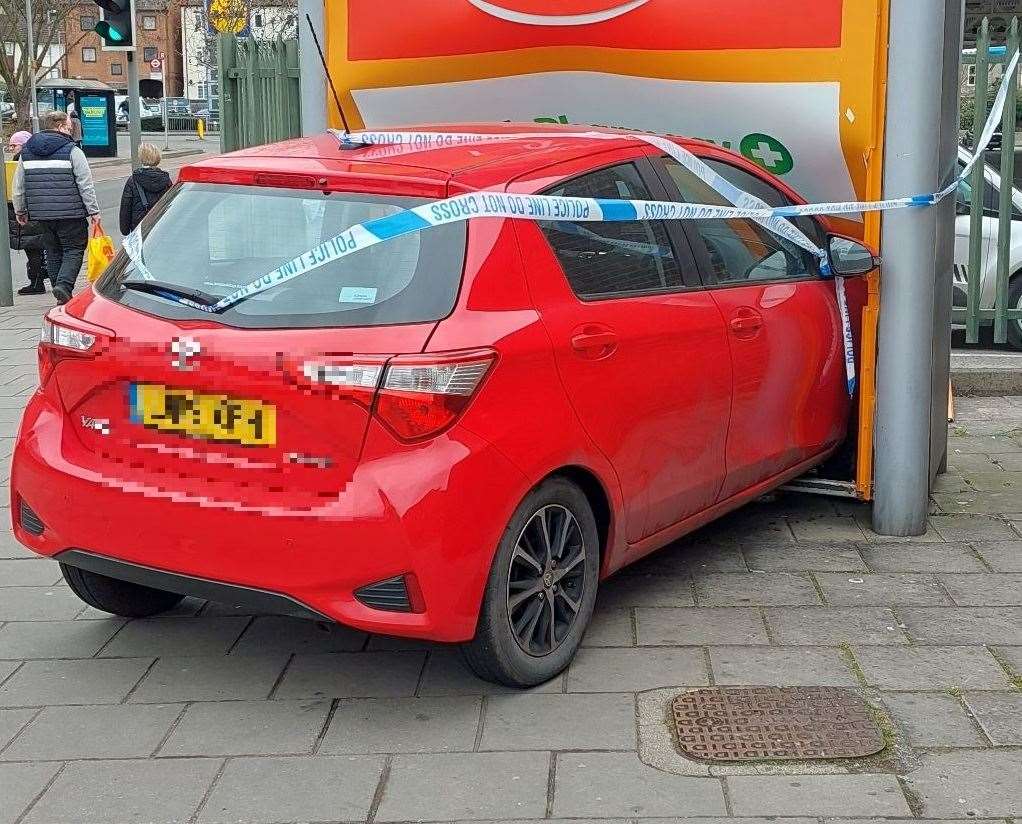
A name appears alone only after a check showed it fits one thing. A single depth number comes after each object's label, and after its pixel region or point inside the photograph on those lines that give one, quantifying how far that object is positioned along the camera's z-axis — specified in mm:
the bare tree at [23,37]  47406
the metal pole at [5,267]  13000
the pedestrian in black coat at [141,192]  12078
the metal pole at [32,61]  43688
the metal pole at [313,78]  6602
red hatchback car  3775
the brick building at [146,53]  96250
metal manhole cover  3787
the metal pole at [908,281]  5480
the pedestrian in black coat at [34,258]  14312
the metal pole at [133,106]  12443
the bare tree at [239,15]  45188
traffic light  12219
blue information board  44188
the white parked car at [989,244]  9469
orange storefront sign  5758
